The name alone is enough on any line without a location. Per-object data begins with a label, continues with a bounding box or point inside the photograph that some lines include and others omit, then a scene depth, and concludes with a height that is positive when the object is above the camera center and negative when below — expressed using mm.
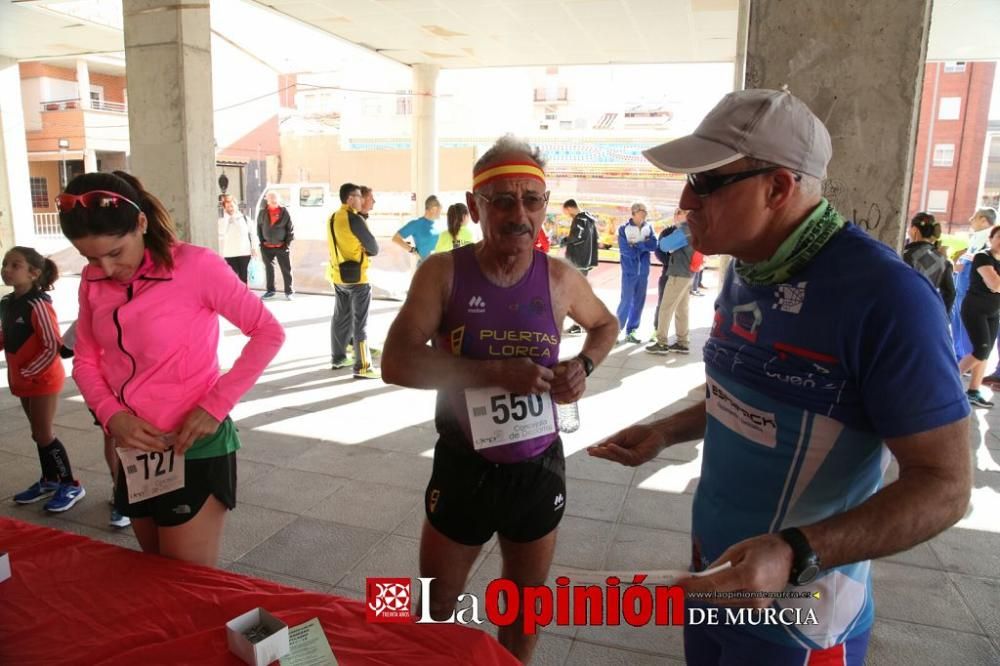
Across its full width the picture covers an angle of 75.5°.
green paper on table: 1548 -1075
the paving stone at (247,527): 3643 -1936
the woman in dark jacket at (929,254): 6465 -377
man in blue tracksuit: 9648 -757
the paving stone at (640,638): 2855 -1904
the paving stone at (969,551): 3588 -1921
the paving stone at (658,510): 4074 -1947
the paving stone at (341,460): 4829 -1975
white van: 20000 -154
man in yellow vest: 7371 -764
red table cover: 1599 -1104
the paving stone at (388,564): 3320 -1913
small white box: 1486 -1016
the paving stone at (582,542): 3586 -1930
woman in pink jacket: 2082 -535
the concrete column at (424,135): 14281 +1543
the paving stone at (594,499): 4203 -1953
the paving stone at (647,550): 3592 -1930
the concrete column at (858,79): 2869 +609
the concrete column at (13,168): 12664 +540
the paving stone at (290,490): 4250 -1955
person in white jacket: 10836 -620
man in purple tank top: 2096 -546
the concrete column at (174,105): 6020 +881
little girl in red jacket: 3953 -953
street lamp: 28812 +2143
